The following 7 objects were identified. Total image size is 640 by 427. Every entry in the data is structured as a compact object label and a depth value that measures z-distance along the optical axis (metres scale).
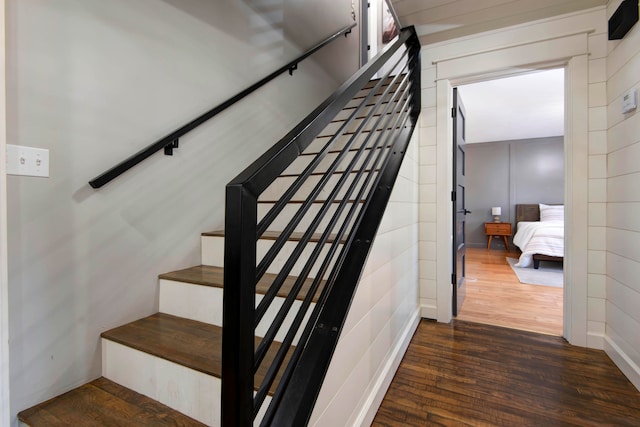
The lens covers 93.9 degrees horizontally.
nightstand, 6.75
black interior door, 2.67
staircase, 1.10
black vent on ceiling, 1.71
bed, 4.74
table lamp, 6.92
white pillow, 6.08
